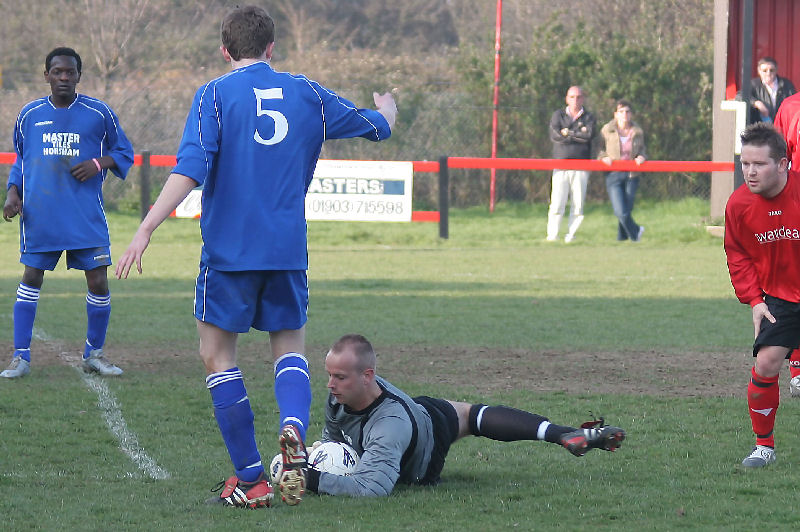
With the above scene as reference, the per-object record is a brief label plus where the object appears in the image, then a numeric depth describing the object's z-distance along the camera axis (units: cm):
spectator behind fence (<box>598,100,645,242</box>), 3774
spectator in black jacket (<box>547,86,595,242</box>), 3725
